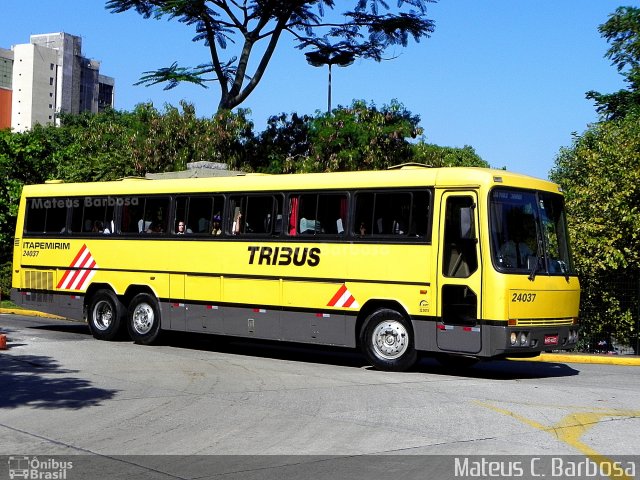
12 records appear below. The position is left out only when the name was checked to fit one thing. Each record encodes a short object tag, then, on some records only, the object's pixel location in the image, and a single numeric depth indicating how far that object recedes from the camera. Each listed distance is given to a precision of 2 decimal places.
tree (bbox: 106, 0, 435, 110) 34.81
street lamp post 36.03
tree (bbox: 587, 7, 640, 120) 47.03
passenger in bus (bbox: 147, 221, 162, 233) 19.47
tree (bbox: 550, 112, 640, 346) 24.19
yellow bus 14.66
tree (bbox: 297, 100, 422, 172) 33.53
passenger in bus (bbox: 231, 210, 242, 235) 18.06
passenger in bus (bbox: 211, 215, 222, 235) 18.40
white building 150.50
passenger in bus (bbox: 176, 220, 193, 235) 18.95
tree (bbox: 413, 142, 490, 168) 34.66
